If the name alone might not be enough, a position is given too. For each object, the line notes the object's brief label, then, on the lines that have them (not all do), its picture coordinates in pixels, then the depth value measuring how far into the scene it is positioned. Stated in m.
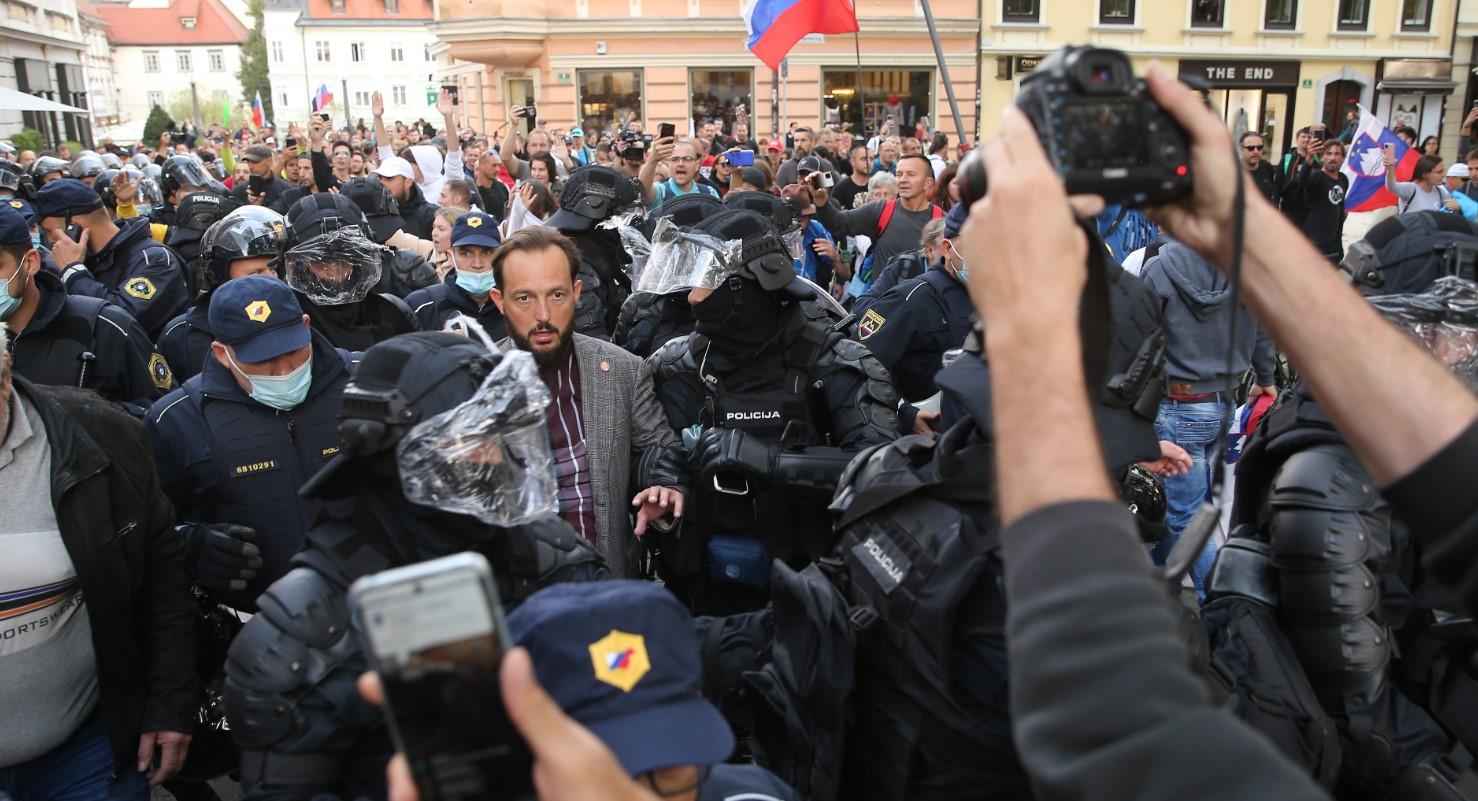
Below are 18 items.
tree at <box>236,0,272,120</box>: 85.56
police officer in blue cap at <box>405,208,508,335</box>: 5.45
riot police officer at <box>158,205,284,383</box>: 4.94
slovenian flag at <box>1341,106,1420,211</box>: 10.63
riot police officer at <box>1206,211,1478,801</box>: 2.44
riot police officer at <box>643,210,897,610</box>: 3.53
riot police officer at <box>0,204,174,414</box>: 4.08
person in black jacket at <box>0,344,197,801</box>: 2.69
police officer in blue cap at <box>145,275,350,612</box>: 3.39
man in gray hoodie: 4.86
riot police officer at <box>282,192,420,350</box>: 5.19
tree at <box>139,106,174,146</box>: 40.63
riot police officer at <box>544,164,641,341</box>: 6.17
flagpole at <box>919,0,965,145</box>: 4.88
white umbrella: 17.19
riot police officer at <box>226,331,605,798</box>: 2.02
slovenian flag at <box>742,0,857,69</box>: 8.02
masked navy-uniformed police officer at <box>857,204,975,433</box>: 4.73
